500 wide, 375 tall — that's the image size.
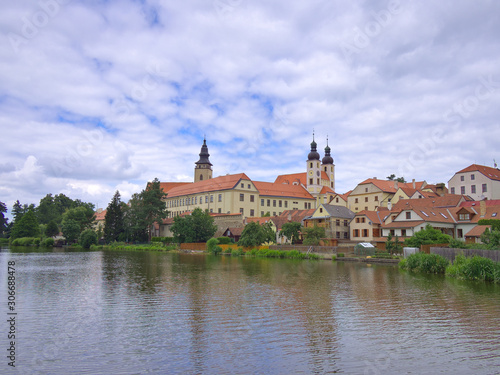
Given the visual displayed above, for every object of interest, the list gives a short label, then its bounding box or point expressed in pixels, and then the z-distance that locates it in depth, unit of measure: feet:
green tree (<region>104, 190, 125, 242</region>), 287.69
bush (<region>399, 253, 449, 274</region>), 103.86
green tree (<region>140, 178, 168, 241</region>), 279.90
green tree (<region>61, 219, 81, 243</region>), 290.76
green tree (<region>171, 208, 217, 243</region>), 235.61
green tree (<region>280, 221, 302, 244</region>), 204.54
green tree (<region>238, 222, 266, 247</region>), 200.23
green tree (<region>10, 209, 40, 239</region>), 310.86
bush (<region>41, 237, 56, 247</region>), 286.01
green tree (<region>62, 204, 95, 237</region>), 313.32
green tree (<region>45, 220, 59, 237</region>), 312.09
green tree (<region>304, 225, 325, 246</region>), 184.44
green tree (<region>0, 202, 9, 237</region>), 369.14
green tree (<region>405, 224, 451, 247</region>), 139.73
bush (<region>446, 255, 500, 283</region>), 83.66
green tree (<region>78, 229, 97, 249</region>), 269.64
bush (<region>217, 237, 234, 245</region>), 223.71
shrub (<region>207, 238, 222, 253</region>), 215.72
